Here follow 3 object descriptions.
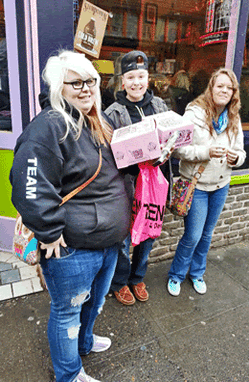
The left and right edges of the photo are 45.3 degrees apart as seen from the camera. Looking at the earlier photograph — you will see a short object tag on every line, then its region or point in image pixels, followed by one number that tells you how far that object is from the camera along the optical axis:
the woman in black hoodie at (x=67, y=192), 1.30
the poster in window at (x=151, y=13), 3.14
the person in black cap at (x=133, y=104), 2.17
